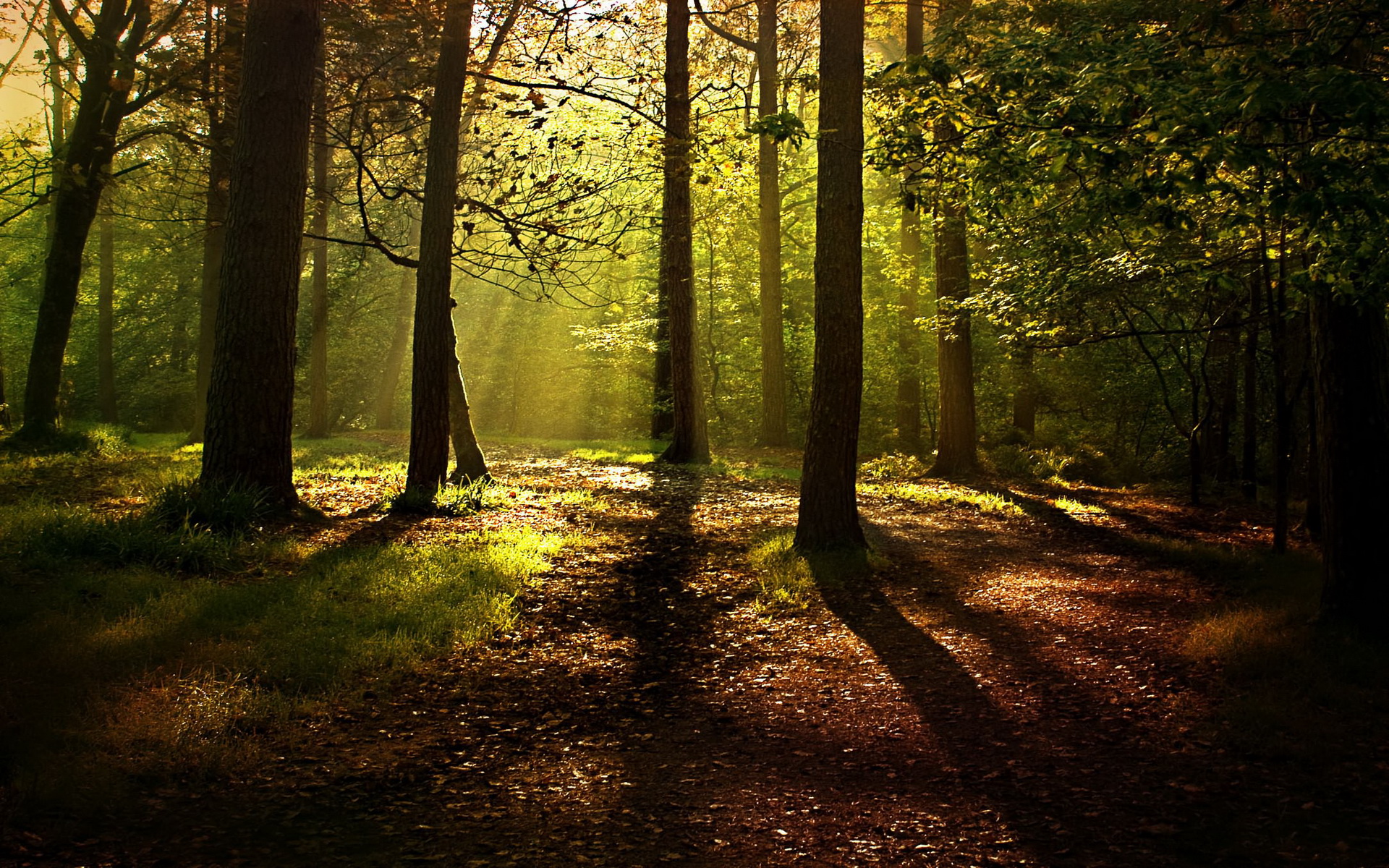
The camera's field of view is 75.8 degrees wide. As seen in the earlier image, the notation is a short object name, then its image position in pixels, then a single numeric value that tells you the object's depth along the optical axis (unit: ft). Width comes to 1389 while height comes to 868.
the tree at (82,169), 44.32
